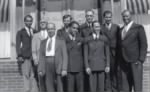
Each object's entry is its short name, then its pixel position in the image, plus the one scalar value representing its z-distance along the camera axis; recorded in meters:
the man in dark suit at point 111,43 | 7.96
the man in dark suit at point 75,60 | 7.72
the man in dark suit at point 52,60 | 7.61
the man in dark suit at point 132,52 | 7.64
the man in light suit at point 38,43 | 8.08
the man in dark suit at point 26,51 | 8.38
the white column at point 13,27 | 9.31
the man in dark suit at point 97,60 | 7.65
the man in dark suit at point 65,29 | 7.84
